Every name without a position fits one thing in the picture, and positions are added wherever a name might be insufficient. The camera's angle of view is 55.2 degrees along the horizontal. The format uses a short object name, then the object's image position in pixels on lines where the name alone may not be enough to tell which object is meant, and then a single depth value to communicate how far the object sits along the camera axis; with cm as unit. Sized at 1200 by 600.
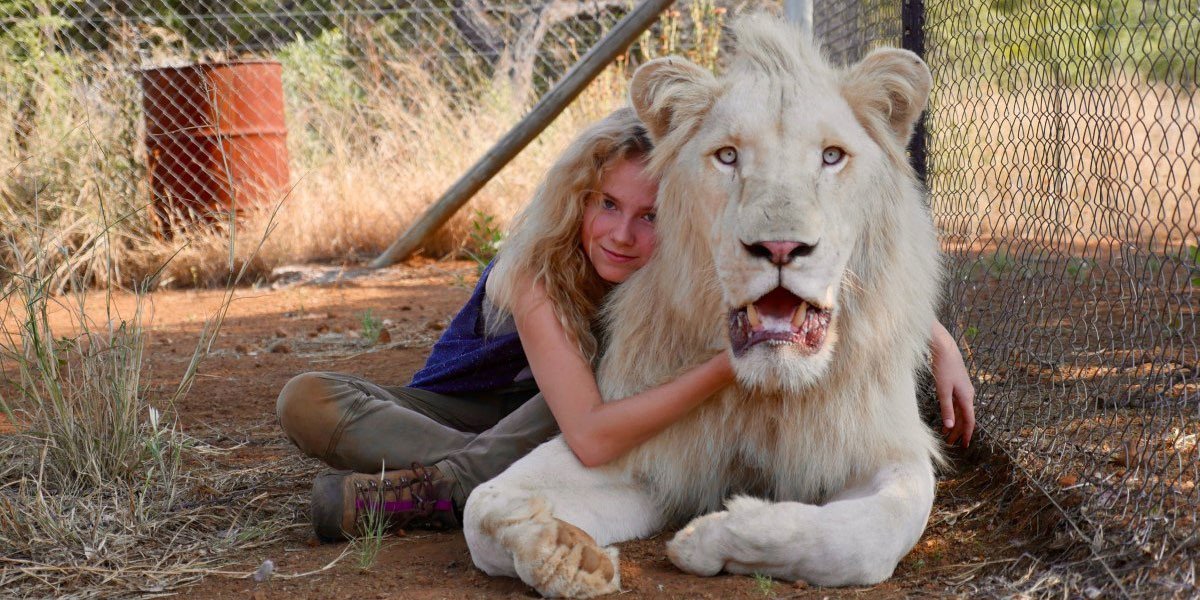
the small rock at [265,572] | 284
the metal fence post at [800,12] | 510
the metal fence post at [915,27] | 396
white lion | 253
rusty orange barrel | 872
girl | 297
